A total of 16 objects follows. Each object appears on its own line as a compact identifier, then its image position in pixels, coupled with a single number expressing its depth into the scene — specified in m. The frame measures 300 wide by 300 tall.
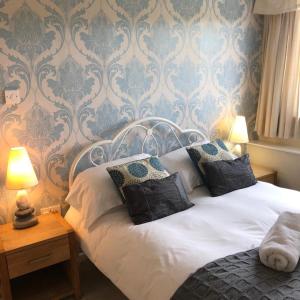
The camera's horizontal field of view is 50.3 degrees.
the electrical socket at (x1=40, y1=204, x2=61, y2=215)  2.34
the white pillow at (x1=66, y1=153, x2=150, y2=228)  2.12
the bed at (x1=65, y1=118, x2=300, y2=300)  1.57
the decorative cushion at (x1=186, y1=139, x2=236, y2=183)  2.55
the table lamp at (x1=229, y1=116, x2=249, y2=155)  3.14
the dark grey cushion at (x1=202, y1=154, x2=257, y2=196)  2.44
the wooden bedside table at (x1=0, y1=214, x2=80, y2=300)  1.88
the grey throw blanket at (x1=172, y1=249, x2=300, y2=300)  1.27
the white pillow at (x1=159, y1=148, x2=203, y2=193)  2.50
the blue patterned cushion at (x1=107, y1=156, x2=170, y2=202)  2.18
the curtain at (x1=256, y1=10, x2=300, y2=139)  3.09
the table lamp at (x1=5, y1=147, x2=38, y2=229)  1.99
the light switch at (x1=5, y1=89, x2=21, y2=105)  2.08
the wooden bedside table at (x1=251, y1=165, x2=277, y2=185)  3.01
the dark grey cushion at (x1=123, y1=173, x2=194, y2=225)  2.02
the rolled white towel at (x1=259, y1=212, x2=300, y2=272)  1.38
